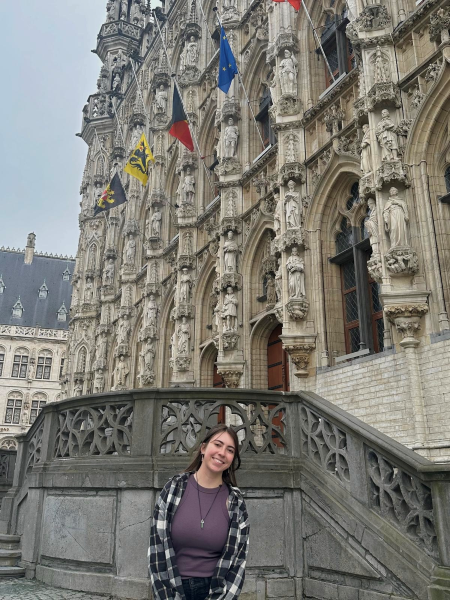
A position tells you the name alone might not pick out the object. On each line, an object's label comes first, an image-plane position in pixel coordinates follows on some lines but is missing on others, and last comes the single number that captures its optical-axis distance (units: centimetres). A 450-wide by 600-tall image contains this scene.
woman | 273
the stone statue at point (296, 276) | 1203
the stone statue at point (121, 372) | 2428
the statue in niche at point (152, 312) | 2172
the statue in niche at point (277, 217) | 1295
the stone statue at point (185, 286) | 1861
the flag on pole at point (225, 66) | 1495
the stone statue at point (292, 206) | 1258
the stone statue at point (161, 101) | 2495
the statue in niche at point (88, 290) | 3266
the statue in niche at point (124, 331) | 2502
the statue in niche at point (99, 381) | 2742
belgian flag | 1773
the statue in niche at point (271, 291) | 1419
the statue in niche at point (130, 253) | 2636
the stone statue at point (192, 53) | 2163
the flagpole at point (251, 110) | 1569
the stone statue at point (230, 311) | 1481
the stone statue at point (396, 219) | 916
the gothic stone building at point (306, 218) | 918
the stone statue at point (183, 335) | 1798
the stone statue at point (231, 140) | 1656
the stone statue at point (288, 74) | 1376
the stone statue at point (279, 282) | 1255
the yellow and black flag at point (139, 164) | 2123
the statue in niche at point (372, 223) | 962
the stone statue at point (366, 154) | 1004
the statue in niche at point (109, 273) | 2956
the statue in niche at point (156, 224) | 2286
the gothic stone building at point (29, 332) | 4891
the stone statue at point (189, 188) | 1975
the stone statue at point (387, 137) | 974
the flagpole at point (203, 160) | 1895
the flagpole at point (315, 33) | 1290
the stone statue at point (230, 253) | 1534
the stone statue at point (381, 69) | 1030
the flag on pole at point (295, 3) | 1277
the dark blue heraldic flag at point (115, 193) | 2373
